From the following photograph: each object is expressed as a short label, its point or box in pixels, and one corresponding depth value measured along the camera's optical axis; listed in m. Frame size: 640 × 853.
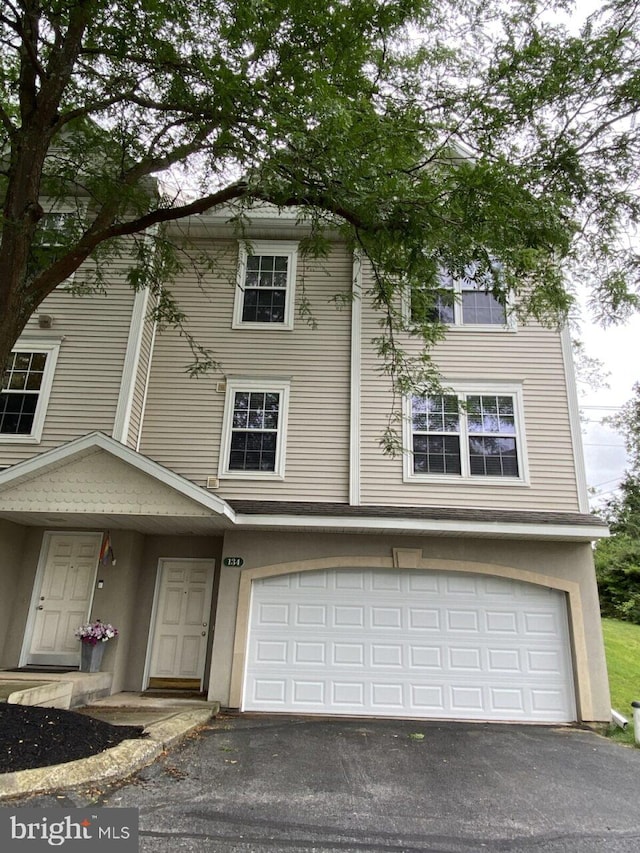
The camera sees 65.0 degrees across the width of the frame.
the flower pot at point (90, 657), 7.30
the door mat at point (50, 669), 7.43
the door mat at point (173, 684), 7.88
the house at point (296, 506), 7.46
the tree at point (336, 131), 4.95
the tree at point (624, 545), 14.73
